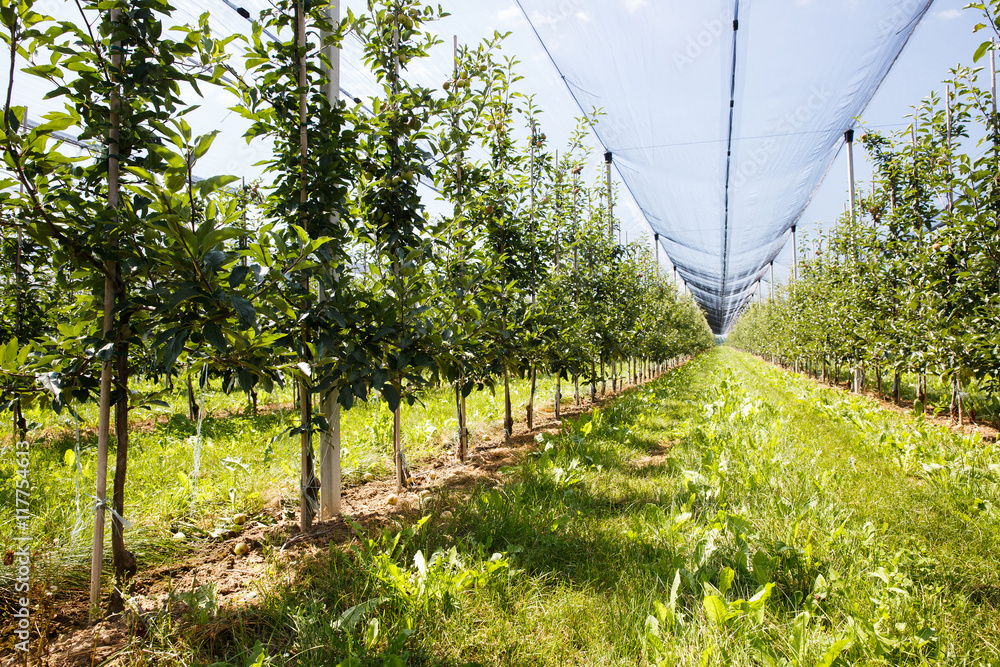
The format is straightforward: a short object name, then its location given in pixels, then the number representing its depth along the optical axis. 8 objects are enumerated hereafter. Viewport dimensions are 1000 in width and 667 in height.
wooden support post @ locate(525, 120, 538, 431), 5.21
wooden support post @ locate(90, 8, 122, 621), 1.65
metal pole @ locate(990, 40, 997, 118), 4.13
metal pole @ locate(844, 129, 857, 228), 8.36
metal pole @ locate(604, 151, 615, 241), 8.37
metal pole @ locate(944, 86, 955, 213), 5.42
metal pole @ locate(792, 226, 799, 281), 18.18
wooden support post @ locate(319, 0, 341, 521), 2.77
